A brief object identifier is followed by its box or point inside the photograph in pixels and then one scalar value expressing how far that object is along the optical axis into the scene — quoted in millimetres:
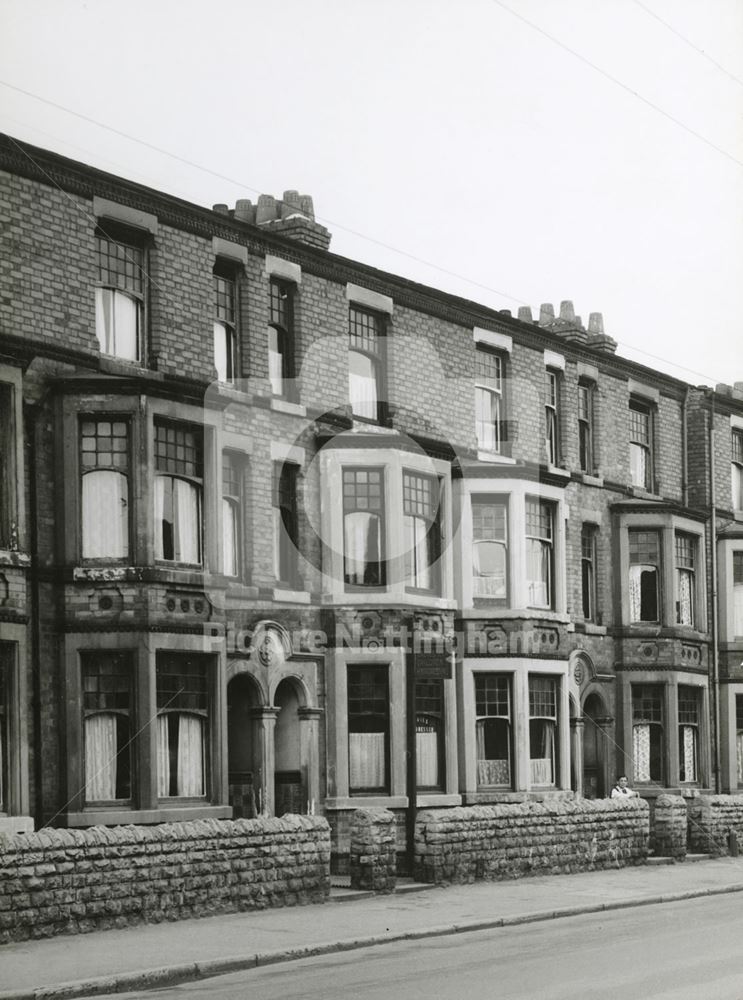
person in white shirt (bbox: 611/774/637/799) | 30556
